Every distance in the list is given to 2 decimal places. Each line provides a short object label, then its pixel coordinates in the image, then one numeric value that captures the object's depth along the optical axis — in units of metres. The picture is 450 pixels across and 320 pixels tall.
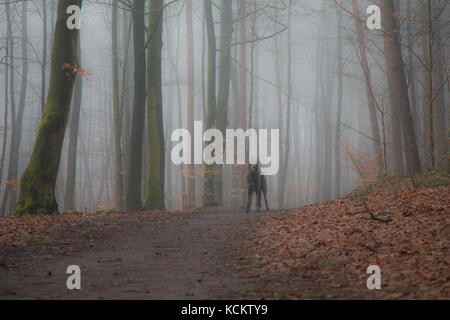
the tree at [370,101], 17.78
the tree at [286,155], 23.68
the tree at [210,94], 16.05
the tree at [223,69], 16.83
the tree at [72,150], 17.17
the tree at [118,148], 15.84
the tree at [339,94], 23.98
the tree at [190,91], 19.22
